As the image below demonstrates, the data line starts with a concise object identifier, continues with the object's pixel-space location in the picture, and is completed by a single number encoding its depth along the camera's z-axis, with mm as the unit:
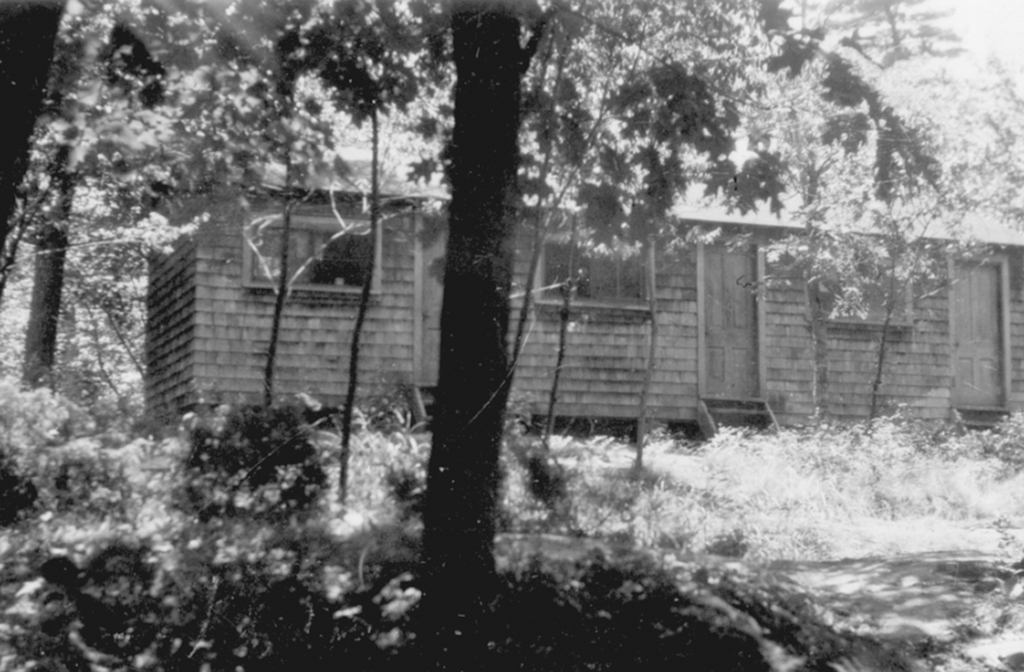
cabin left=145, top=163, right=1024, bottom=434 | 14750
